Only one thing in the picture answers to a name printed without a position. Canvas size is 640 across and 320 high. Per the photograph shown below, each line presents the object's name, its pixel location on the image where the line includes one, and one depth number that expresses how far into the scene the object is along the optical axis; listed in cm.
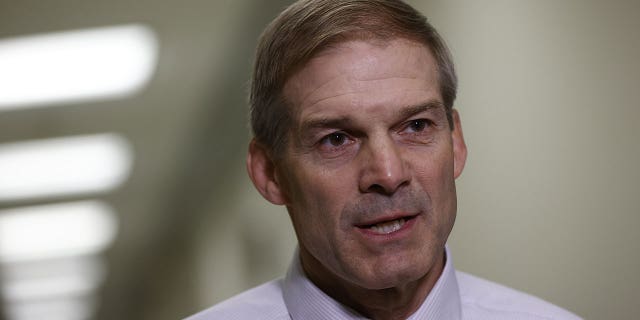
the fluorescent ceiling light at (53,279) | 746
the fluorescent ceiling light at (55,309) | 766
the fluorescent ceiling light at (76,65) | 685
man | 315
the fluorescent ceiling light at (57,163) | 702
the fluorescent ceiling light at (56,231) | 726
